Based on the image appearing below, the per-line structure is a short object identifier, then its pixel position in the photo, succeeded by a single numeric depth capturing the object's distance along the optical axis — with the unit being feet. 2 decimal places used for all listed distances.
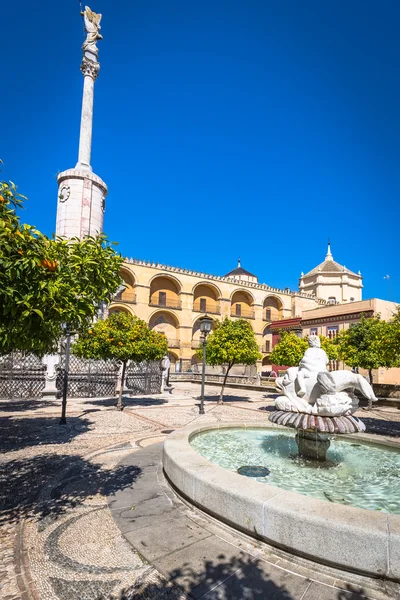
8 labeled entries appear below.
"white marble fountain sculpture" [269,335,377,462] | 16.29
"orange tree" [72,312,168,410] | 38.01
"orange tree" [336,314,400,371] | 51.65
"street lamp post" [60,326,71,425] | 29.86
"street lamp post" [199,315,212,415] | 39.30
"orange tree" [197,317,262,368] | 48.98
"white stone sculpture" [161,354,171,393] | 63.67
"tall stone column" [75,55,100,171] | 67.97
